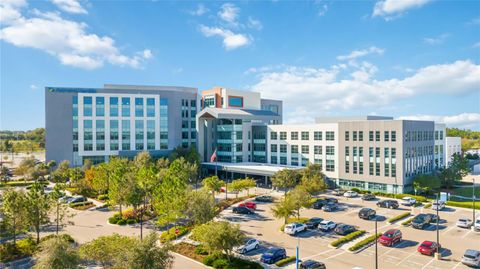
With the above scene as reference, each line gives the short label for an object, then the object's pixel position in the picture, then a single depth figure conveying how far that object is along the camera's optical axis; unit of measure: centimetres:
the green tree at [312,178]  4854
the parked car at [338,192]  5909
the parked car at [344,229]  3656
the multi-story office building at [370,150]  5694
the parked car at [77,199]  5321
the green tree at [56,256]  2095
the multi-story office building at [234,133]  7869
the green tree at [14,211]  3095
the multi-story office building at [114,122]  7806
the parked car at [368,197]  5412
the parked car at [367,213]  4297
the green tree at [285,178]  5347
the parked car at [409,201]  5034
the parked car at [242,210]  4595
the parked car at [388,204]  4872
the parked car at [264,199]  5391
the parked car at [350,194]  5678
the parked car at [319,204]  4934
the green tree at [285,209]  3762
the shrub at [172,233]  3486
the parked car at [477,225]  3806
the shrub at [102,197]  5585
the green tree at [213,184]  4978
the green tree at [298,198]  3850
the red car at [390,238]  3294
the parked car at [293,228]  3656
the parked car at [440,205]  4809
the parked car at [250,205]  4829
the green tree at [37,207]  3155
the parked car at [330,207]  4756
